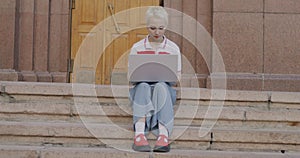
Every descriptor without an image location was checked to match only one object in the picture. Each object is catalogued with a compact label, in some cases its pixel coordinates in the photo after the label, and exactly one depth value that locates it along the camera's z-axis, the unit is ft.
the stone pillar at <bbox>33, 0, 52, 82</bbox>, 24.77
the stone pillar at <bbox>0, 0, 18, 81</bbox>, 24.16
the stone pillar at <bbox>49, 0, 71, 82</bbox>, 24.99
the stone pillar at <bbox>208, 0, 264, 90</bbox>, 23.49
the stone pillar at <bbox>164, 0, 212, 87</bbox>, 24.03
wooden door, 25.49
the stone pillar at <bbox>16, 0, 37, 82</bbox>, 24.62
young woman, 13.14
